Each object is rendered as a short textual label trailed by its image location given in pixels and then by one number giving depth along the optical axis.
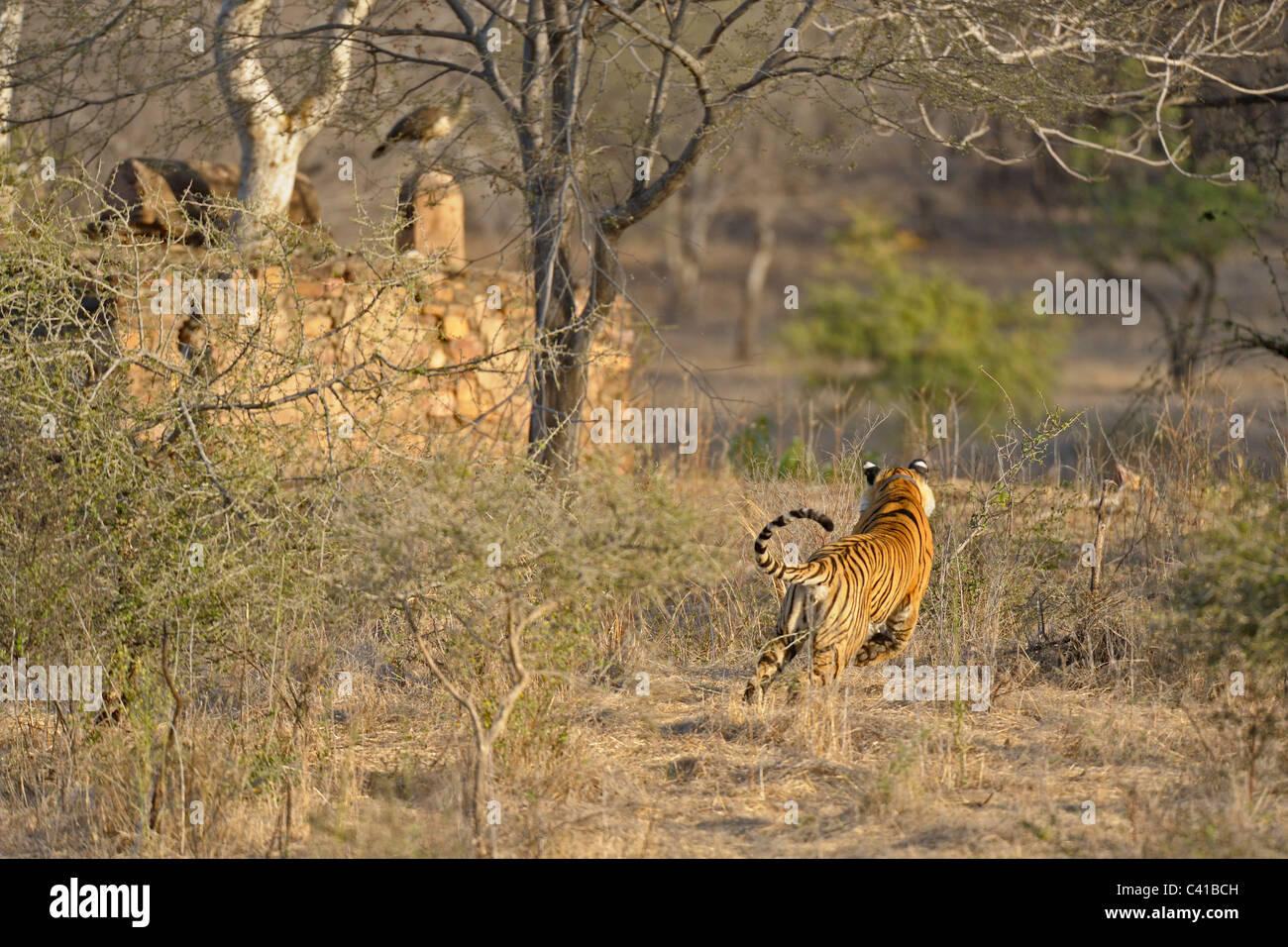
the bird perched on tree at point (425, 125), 15.95
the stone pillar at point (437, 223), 16.34
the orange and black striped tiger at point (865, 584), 10.61
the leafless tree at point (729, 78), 14.07
